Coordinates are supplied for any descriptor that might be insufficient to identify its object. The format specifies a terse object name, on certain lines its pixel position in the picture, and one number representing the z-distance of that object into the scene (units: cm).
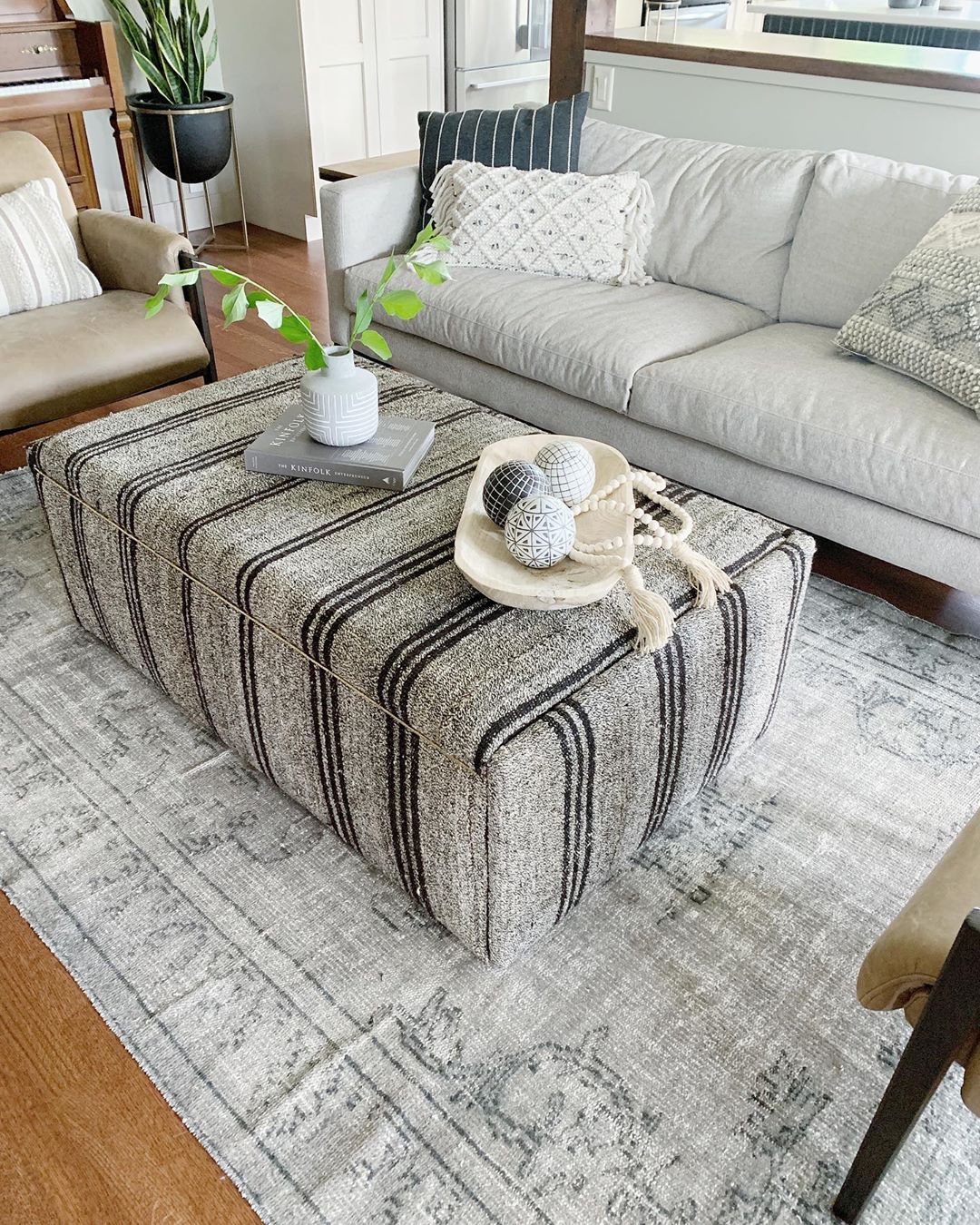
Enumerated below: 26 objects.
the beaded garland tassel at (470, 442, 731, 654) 130
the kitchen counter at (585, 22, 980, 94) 261
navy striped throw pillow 275
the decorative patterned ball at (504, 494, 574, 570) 132
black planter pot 388
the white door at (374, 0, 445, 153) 451
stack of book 161
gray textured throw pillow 195
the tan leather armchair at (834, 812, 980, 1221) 84
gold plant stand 388
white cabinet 422
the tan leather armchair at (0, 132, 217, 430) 232
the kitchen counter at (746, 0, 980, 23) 486
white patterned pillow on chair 253
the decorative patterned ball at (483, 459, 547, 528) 139
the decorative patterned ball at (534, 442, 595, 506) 147
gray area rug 113
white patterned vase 162
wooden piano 340
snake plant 375
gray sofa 194
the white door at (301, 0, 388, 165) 420
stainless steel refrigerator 480
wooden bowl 130
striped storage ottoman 122
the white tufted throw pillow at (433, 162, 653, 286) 264
